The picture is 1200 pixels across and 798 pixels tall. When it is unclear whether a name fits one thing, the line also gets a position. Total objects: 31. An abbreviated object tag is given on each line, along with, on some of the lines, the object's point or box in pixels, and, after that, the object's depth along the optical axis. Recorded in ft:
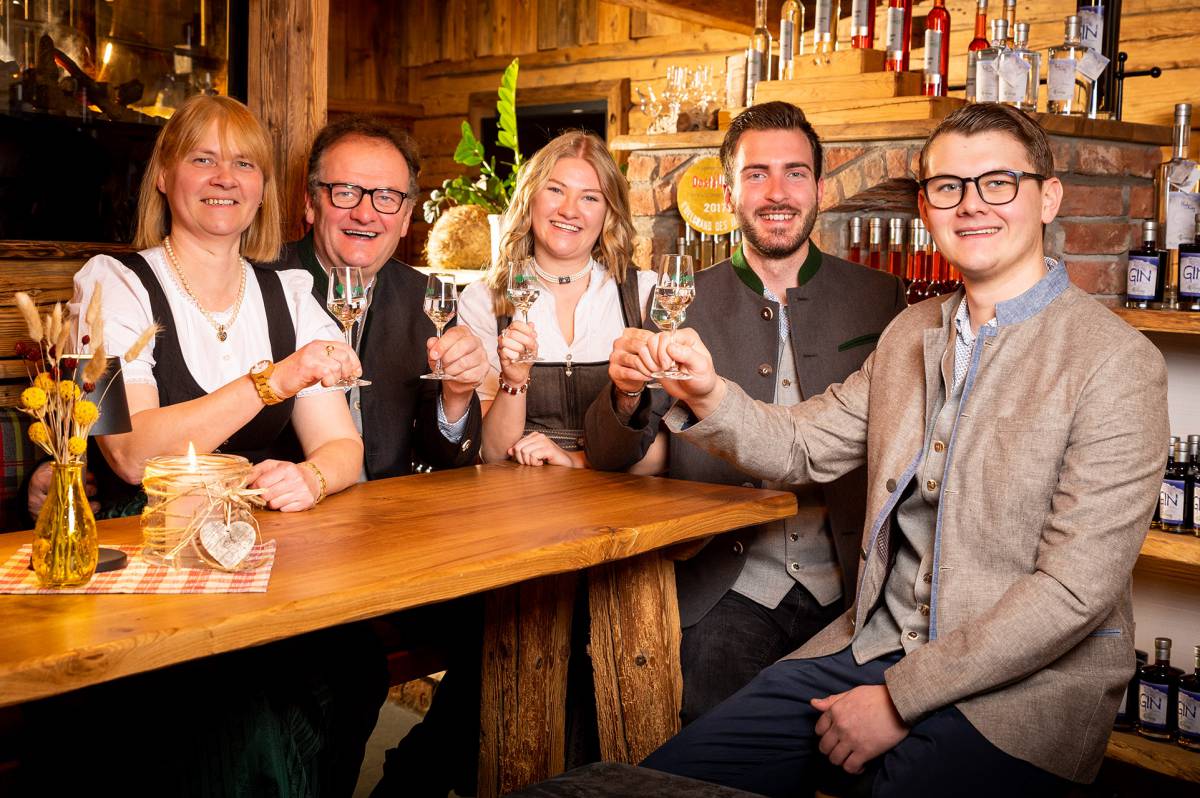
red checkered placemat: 5.08
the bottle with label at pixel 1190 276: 9.08
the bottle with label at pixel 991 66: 11.17
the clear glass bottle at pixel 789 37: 13.55
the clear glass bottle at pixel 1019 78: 11.15
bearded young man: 8.43
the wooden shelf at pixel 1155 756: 9.00
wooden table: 4.53
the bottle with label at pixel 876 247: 12.51
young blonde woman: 9.27
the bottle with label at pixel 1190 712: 9.18
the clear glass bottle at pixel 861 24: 13.03
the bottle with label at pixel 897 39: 12.71
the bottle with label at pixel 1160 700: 9.34
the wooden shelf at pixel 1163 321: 8.73
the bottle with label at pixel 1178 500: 9.00
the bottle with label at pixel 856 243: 12.50
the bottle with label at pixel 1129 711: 9.53
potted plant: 18.89
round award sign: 13.51
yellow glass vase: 5.05
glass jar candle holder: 5.43
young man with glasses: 6.04
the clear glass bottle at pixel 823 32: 13.17
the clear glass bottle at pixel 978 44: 11.39
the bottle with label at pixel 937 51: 12.76
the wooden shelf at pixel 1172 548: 8.81
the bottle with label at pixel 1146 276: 9.36
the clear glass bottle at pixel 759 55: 14.05
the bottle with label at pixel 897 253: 11.41
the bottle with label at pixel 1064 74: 11.14
